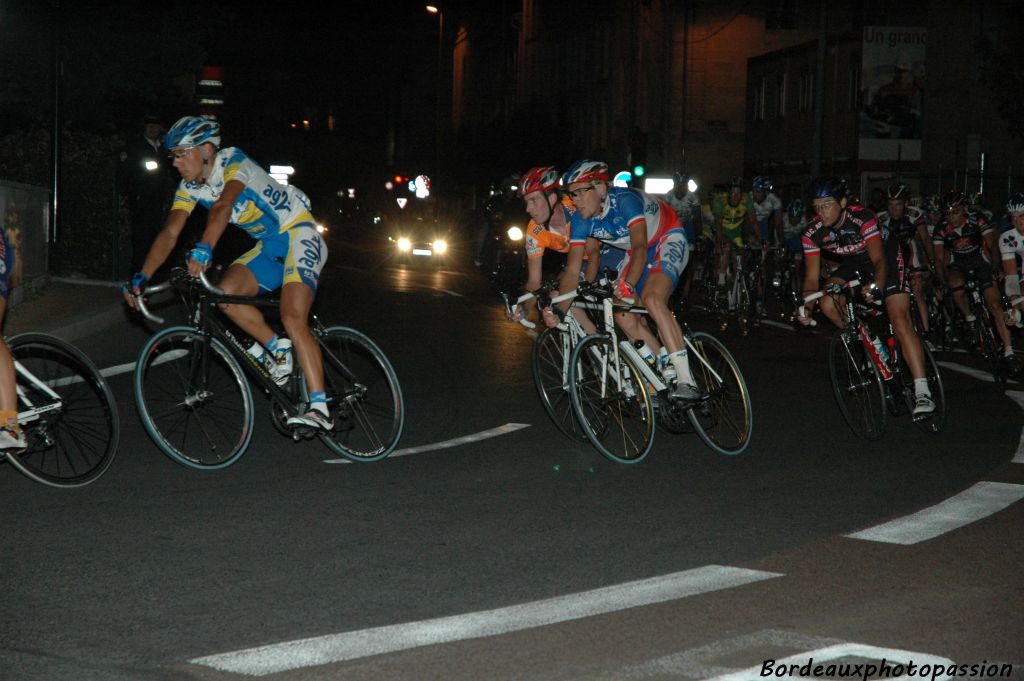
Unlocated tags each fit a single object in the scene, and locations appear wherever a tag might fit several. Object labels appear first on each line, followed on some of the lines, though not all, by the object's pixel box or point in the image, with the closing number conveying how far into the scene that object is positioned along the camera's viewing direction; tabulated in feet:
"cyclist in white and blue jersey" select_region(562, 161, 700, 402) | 28.55
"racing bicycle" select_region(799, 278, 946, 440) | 31.50
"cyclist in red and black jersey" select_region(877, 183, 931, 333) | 48.32
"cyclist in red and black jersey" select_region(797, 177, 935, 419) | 31.78
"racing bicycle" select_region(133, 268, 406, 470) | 25.80
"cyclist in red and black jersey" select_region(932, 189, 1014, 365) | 45.52
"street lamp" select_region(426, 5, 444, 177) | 243.40
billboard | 134.00
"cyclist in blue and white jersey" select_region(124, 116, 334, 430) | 25.94
